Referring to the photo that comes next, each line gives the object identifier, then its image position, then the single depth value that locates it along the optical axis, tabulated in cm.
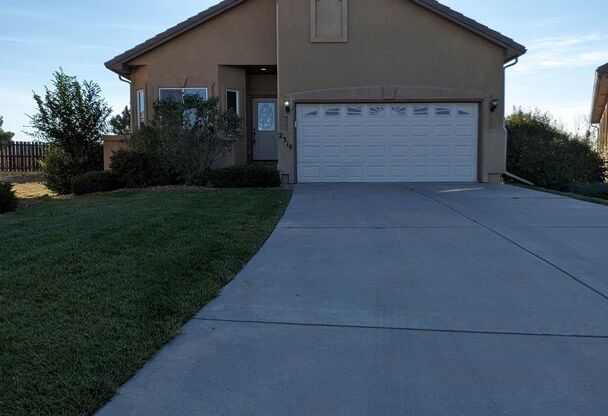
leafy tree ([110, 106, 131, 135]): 2799
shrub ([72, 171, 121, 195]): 1634
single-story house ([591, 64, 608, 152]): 2475
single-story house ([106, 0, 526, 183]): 1697
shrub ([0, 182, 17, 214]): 1283
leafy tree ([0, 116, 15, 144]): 3161
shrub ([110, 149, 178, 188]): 1602
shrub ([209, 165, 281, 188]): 1534
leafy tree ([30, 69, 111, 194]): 1912
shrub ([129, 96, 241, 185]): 1545
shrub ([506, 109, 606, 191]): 1867
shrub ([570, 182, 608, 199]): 1683
